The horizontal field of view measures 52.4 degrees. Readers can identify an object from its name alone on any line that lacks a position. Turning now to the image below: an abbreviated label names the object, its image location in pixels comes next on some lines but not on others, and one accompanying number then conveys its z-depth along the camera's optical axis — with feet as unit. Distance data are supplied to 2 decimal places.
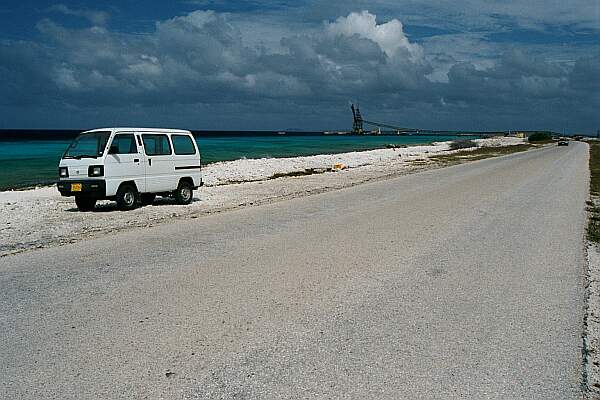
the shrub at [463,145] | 283.96
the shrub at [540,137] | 484.74
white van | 47.55
